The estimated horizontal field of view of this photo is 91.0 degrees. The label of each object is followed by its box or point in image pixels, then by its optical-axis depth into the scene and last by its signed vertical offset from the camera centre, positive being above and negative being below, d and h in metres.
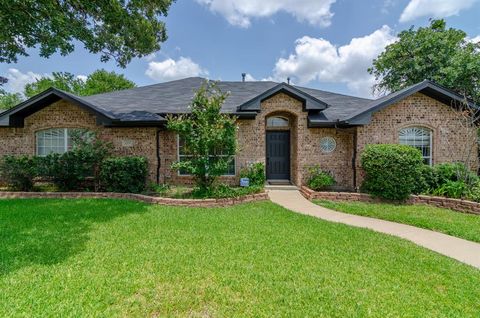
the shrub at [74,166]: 8.86 -0.32
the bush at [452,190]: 7.73 -1.10
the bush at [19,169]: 8.90 -0.43
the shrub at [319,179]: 9.38 -0.92
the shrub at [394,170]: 7.89 -0.45
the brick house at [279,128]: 9.64 +1.24
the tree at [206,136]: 7.93 +0.73
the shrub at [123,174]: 8.73 -0.61
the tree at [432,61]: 14.31 +6.83
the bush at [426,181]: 8.14 -0.84
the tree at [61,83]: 36.42 +11.77
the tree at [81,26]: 7.41 +4.48
